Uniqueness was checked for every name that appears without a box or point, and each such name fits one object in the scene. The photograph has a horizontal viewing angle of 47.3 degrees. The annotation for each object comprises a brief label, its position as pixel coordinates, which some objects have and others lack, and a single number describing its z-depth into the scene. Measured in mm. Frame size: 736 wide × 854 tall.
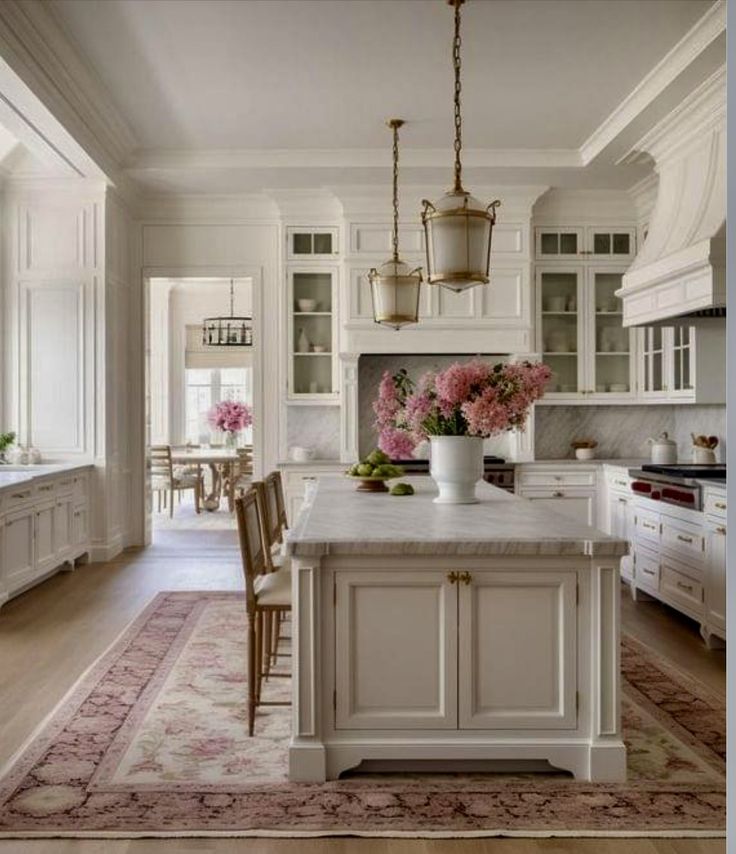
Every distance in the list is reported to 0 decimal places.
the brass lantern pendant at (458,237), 3508
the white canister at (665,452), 6223
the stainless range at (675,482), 4742
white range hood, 4648
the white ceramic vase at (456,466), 3588
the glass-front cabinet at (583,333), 7102
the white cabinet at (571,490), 6676
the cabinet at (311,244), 7195
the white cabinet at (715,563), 4363
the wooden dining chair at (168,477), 9828
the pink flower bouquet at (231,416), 11016
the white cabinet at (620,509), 5852
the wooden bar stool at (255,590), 3201
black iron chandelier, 10484
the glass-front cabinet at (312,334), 7223
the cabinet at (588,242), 7156
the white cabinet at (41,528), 5160
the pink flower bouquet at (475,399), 3281
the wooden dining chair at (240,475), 9852
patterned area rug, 2520
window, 12445
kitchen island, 2789
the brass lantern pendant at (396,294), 4840
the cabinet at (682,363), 5812
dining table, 9641
